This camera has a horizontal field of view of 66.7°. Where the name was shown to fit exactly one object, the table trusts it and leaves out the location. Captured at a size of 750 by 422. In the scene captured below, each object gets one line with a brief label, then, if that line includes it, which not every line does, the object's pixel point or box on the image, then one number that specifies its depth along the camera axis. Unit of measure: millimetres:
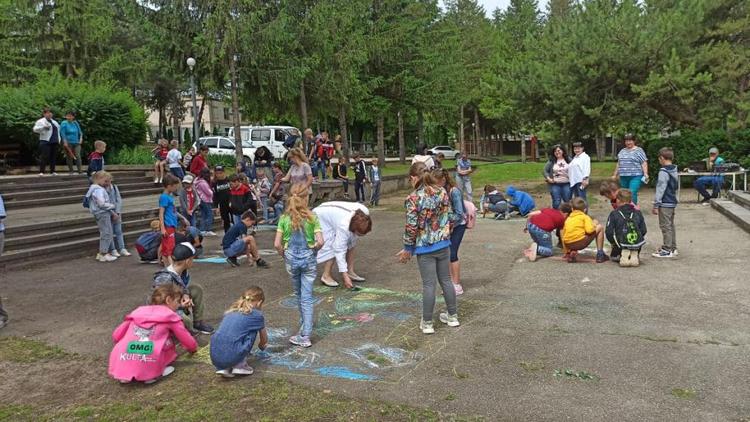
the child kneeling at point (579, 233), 7781
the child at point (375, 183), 17172
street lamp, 18250
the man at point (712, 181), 14641
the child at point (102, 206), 8781
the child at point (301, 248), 5004
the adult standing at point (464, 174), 14844
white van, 25547
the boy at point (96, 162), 12903
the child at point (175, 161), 14695
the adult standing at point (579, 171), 10758
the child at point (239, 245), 8276
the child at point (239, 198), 9883
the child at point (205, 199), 11234
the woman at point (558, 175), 10902
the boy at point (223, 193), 10742
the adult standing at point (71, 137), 15086
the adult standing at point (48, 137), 14422
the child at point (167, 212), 8164
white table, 14344
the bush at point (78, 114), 18156
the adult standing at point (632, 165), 10133
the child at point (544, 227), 8172
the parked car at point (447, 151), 47844
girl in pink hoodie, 4254
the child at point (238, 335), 4219
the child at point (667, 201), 7977
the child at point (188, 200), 10586
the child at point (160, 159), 15410
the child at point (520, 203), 13477
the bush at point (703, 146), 17031
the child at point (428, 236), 5008
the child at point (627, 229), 7484
